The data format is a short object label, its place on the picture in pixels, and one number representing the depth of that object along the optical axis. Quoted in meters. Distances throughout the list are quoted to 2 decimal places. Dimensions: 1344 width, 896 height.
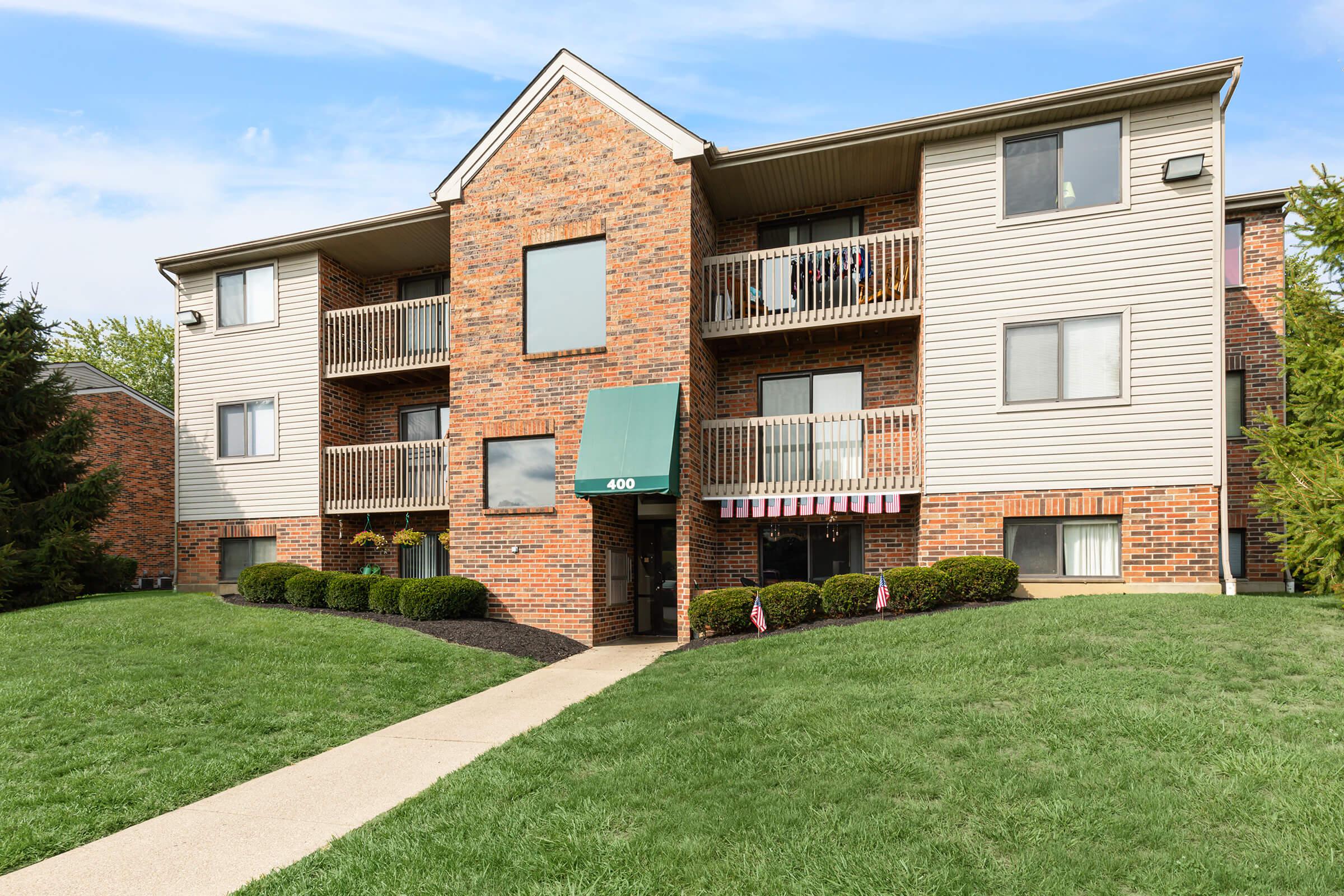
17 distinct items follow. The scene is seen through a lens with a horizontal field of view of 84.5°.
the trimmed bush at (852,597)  11.25
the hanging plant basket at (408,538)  15.31
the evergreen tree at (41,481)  14.36
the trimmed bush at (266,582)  14.41
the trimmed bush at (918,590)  10.91
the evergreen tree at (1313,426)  8.65
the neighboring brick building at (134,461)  21.19
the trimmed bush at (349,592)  13.60
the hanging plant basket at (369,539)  15.73
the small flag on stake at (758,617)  11.43
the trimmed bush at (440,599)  12.62
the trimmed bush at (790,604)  11.34
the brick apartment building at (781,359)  11.41
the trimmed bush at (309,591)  13.97
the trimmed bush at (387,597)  13.22
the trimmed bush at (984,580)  11.12
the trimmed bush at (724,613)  11.56
